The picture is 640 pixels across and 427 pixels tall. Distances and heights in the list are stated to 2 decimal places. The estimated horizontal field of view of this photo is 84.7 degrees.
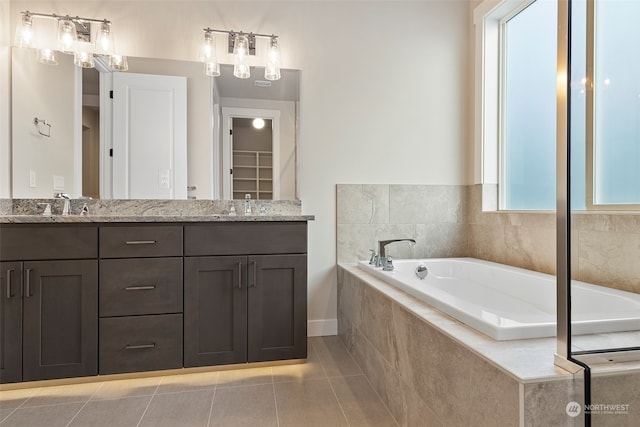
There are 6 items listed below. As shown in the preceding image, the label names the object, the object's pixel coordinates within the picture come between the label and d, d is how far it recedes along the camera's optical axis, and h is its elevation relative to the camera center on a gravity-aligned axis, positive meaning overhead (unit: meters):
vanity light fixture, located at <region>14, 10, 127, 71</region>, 2.13 +1.08
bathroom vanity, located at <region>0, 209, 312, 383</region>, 1.73 -0.42
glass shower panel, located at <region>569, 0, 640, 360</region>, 0.96 +0.15
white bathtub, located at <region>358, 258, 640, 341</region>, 1.05 -0.35
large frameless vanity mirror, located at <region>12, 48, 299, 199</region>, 2.14 +0.54
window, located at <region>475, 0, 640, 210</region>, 1.02 +0.52
